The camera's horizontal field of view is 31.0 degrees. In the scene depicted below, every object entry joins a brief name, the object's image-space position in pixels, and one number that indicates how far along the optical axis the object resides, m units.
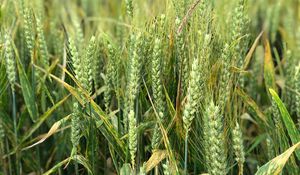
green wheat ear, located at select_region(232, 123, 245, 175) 1.15
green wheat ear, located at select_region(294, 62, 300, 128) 1.36
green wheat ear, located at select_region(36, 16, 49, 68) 1.42
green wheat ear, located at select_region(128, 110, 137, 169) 1.12
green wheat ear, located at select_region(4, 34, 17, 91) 1.36
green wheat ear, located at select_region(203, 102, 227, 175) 1.08
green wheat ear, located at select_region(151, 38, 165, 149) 1.22
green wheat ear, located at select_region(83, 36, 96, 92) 1.24
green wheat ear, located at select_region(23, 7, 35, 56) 1.39
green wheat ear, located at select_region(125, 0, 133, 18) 1.37
